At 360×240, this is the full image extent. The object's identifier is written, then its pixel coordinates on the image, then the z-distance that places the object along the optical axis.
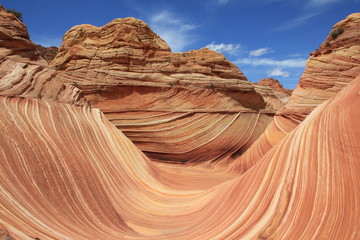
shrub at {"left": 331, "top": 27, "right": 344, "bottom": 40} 8.71
